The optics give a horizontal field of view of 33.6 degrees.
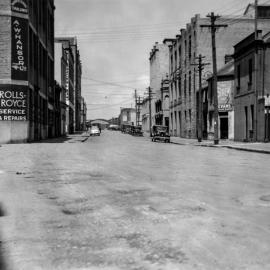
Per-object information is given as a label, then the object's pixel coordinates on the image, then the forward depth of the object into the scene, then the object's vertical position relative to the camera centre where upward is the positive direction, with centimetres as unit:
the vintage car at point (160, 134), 4605 -113
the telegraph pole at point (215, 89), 3447 +261
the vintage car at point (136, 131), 7475 -133
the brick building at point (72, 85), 8119 +787
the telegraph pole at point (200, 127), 4205 -43
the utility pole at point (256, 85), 3447 +288
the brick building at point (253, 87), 3425 +284
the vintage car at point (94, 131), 7414 -127
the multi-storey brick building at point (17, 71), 3266 +397
